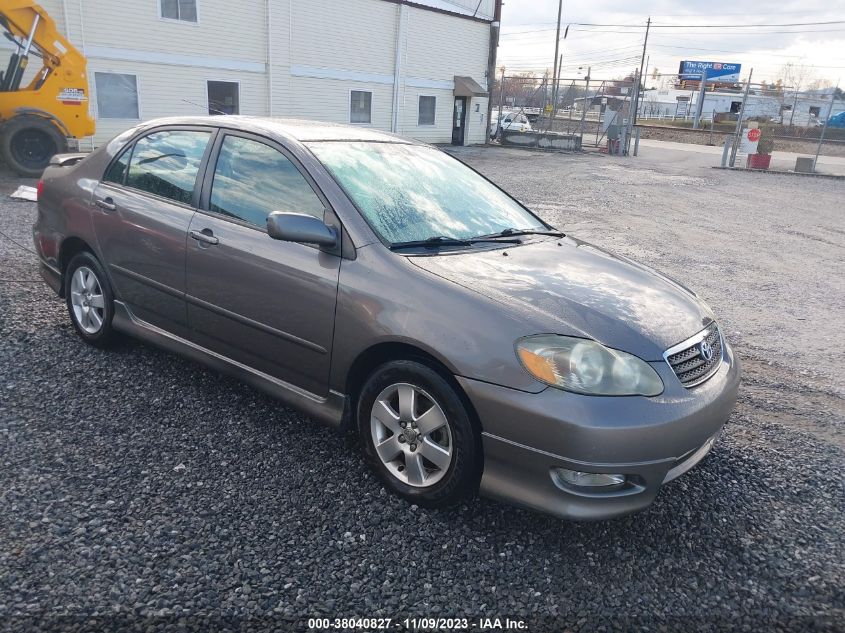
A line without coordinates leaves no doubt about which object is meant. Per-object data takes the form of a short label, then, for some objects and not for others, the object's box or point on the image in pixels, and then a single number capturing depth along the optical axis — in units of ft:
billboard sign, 282.15
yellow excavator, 40.75
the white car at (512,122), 106.93
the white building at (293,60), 57.16
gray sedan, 8.71
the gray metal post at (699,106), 117.98
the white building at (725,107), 160.53
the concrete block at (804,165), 73.00
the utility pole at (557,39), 168.31
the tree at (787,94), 70.67
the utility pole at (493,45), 96.53
